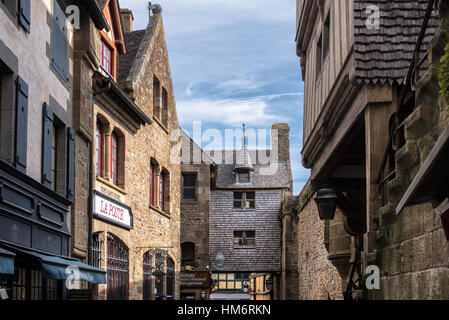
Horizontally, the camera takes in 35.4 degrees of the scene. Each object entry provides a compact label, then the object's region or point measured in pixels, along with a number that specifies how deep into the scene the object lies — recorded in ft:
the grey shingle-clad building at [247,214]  110.83
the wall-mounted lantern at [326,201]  33.27
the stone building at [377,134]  19.01
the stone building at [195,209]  101.40
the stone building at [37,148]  31.58
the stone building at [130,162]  49.44
